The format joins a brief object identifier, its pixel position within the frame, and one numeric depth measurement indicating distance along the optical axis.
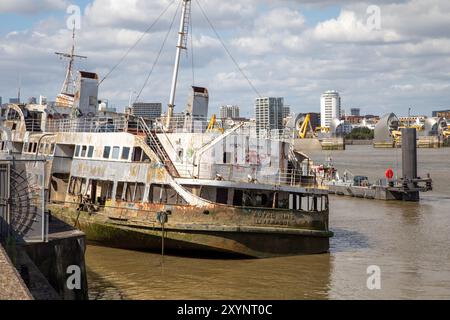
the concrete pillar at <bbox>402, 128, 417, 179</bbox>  42.56
